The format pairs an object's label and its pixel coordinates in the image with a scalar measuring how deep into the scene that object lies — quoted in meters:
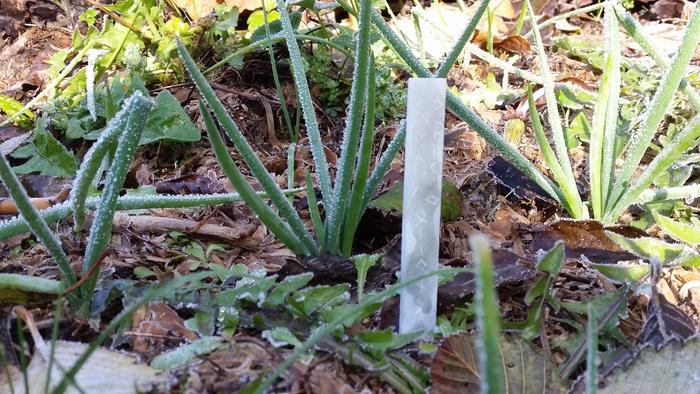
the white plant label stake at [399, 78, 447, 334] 0.69
